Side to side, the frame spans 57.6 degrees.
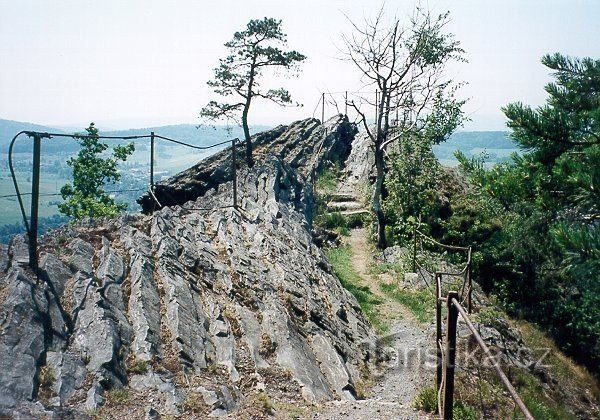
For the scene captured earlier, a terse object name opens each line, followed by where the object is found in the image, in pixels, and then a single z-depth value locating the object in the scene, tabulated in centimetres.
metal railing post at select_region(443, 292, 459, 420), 500
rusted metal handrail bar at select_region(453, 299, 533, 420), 303
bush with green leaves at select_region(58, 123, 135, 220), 3688
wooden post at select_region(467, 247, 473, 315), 1134
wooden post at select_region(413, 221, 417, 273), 1683
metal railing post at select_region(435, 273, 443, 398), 729
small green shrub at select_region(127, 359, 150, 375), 650
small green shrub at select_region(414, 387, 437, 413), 742
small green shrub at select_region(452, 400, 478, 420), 721
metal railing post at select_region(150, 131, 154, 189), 1157
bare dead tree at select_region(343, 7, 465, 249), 2050
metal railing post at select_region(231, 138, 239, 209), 1415
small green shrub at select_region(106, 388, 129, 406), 582
